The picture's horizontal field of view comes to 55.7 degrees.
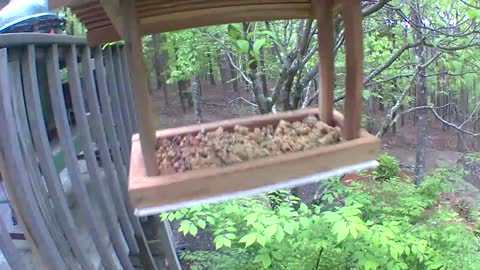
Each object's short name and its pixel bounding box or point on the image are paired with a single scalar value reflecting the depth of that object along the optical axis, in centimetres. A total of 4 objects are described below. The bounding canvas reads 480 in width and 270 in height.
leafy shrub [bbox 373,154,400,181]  643
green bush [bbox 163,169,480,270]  232
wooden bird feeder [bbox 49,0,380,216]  111
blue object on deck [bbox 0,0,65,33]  263
